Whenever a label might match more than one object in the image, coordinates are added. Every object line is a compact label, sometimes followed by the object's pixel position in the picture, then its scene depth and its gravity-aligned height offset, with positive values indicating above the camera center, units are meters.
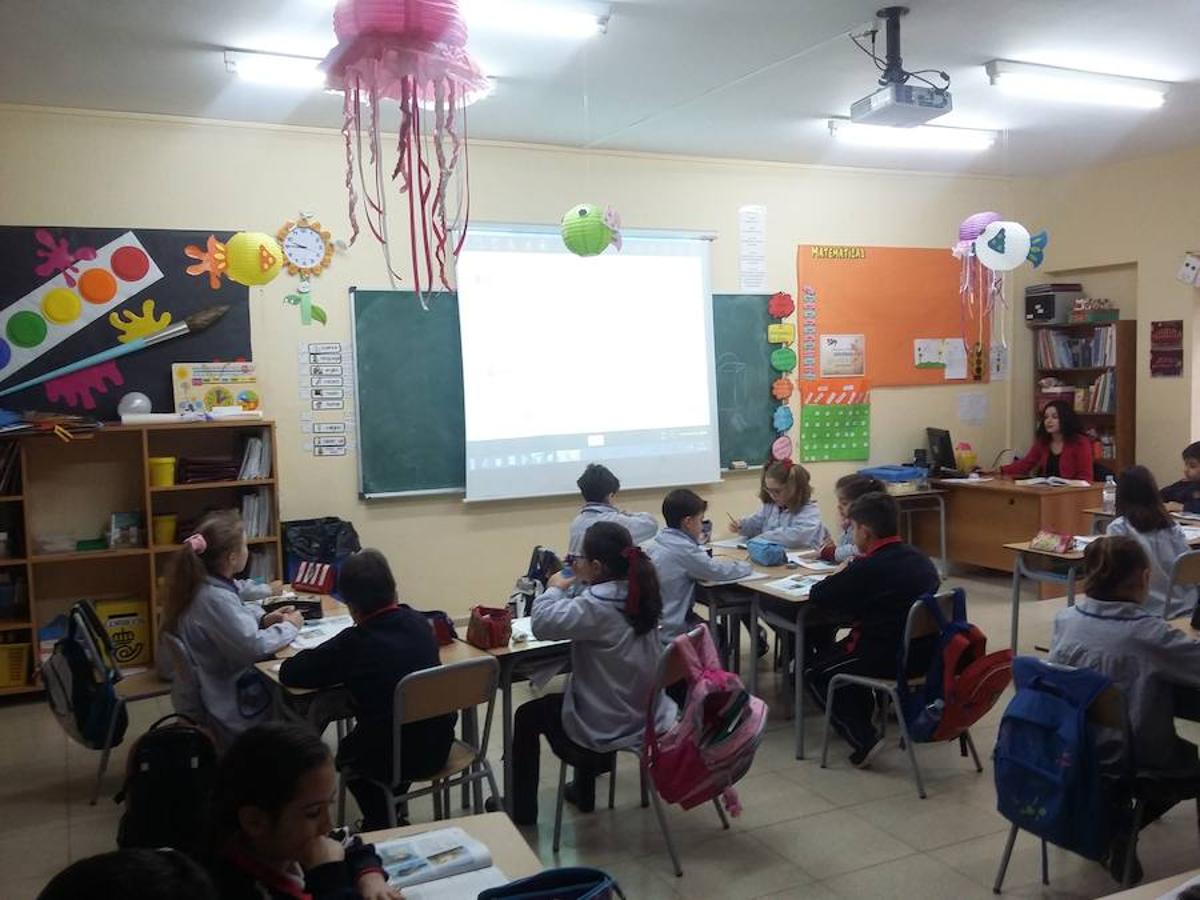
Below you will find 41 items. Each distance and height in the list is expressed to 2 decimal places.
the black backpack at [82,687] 3.91 -1.15
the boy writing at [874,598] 3.97 -0.88
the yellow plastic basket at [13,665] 5.20 -1.39
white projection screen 6.41 +0.13
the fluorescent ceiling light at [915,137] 6.55 +1.59
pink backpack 3.20 -1.15
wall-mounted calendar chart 7.62 -0.34
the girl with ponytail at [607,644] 3.36 -0.88
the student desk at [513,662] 3.52 -0.99
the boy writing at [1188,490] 5.93 -0.73
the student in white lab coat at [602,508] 4.87 -0.62
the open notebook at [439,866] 1.90 -0.93
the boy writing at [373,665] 3.05 -0.84
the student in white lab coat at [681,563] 4.30 -0.78
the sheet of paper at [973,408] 8.30 -0.28
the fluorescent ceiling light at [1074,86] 5.19 +1.54
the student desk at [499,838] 2.00 -0.95
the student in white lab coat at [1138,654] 2.95 -0.83
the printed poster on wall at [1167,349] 7.44 +0.15
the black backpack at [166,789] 2.50 -1.02
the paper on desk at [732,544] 5.40 -0.89
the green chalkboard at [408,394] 6.12 -0.05
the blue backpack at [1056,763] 2.76 -1.09
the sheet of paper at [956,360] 8.20 +0.11
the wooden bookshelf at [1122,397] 7.81 -0.21
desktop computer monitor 7.83 -0.60
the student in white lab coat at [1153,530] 4.64 -0.74
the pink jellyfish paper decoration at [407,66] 2.98 +0.98
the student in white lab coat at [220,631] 3.45 -0.83
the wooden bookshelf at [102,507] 5.28 -0.63
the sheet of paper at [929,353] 8.05 +0.17
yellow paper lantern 5.17 +0.67
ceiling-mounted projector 4.36 +1.23
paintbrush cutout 5.38 +0.27
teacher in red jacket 7.36 -0.58
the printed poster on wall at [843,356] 7.66 +0.15
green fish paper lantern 5.10 +0.78
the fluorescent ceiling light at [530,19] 4.12 +1.53
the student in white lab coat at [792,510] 5.28 -0.70
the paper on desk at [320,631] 3.58 -0.90
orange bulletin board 7.63 +0.58
